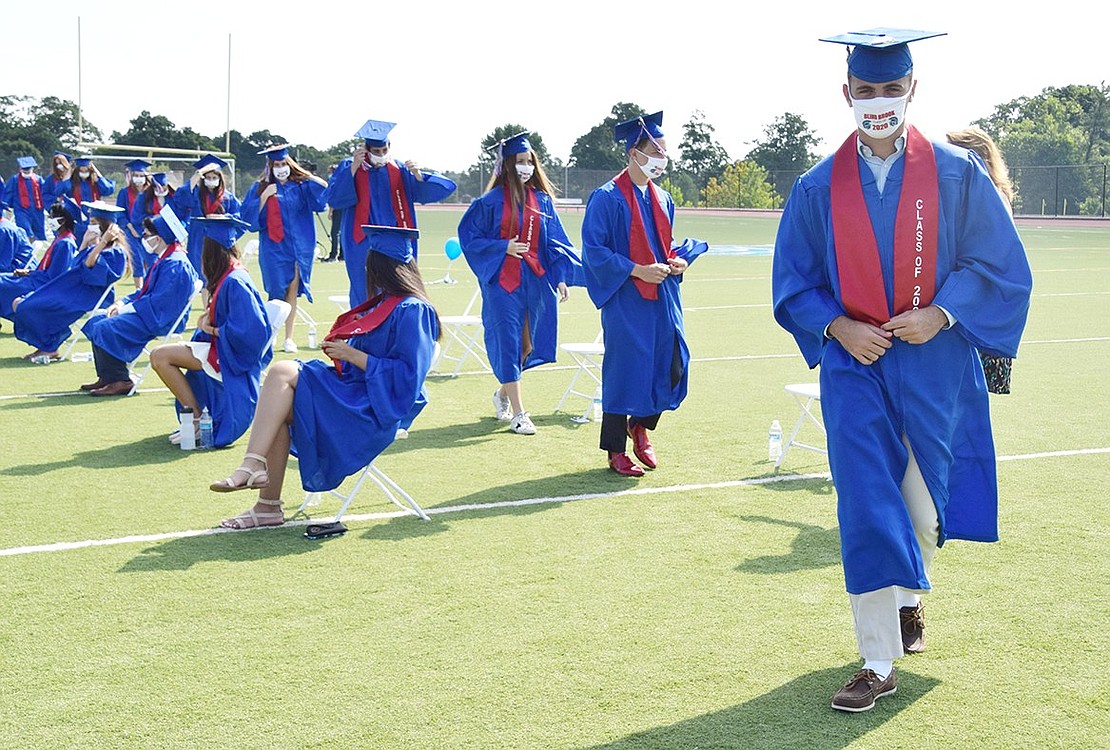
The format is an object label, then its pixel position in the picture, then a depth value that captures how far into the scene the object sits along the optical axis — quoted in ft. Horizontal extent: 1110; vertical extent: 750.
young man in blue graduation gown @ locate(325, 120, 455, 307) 33.88
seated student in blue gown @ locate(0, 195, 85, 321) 42.14
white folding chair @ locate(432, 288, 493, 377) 36.70
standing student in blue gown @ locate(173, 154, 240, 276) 45.83
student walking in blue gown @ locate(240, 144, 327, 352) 44.42
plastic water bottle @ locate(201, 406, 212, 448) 27.78
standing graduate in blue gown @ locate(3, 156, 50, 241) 78.02
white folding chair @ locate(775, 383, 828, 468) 23.67
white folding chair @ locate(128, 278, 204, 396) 33.58
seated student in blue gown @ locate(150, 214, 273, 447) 26.76
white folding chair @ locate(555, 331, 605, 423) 31.07
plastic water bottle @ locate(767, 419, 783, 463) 25.73
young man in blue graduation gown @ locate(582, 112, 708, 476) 24.79
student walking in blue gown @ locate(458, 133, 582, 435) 30.22
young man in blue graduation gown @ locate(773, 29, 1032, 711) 13.64
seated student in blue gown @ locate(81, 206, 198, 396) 33.71
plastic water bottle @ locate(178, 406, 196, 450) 27.53
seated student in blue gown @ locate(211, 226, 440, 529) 20.42
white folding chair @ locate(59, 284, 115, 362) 40.78
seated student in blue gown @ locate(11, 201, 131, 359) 39.93
